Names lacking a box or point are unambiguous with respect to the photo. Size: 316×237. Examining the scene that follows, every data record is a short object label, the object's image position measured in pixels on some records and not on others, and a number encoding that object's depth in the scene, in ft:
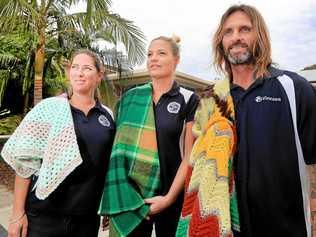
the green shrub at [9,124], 22.21
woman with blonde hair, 5.34
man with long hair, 4.05
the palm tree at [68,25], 15.63
